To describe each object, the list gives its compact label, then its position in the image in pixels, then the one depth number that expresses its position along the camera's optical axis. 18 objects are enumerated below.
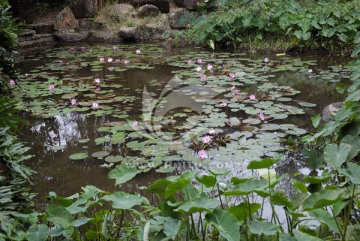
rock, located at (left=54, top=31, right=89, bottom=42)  8.62
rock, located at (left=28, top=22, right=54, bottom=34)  8.77
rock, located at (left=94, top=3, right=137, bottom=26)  8.85
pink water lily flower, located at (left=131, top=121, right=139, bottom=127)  3.19
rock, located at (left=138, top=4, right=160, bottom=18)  8.76
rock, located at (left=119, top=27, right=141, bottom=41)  8.31
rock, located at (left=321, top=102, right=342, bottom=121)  3.22
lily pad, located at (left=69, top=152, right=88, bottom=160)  2.79
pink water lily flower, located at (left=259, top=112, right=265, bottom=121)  3.21
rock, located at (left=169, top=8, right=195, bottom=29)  8.34
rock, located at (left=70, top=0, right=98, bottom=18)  9.16
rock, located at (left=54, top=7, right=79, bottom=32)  8.84
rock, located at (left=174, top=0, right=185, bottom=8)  9.34
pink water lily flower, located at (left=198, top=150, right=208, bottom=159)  2.55
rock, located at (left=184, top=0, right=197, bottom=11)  8.89
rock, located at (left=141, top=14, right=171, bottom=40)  8.44
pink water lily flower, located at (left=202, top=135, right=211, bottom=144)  2.81
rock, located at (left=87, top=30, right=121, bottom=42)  8.53
